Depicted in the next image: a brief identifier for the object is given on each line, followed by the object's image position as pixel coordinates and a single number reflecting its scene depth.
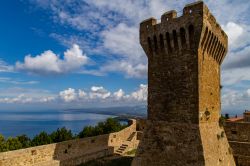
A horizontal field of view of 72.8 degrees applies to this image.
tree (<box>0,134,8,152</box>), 16.90
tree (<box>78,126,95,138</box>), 23.63
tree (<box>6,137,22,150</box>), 17.79
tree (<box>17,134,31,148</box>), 19.71
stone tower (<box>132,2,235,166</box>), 8.26
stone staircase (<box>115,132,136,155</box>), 15.81
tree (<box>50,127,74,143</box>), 21.79
